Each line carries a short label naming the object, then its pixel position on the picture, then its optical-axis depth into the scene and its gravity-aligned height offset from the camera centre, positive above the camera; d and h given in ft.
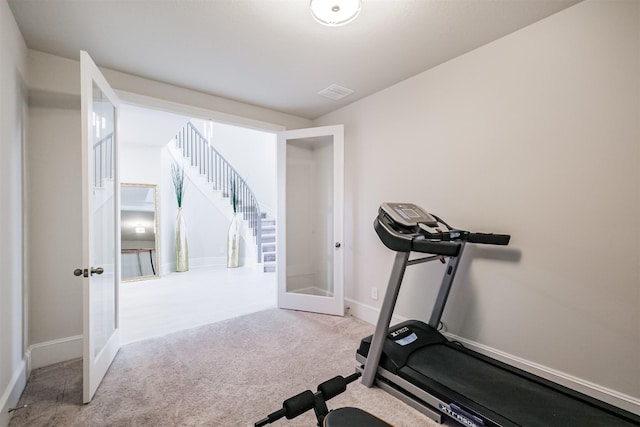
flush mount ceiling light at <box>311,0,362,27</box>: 5.50 +4.06
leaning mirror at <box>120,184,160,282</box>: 17.44 -1.22
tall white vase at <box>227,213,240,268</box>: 21.54 -2.35
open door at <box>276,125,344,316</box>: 11.66 -0.30
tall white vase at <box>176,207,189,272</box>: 19.74 -2.22
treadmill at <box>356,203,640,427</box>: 4.95 -3.50
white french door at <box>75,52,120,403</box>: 6.13 -0.31
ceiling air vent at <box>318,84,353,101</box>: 9.90 +4.37
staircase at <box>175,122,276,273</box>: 21.04 +2.59
